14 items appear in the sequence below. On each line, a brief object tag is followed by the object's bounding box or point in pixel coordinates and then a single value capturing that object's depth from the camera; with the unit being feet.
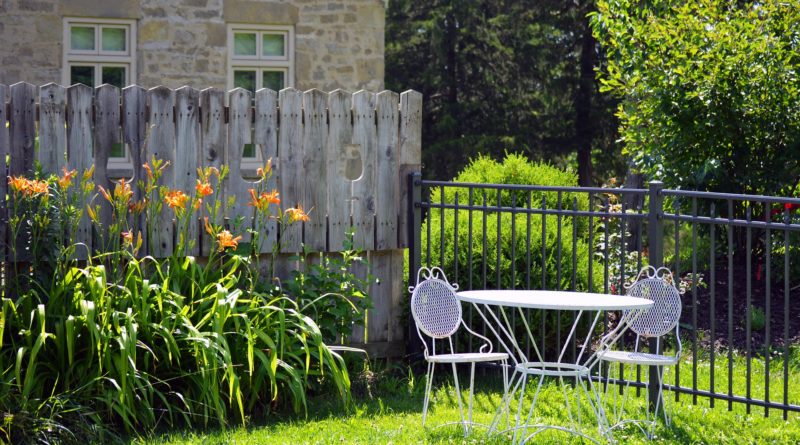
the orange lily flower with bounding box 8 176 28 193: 36.22
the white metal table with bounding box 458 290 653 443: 32.81
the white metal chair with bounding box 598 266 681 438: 37.40
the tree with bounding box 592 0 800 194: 57.62
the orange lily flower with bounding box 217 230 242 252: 38.45
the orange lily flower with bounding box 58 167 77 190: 36.91
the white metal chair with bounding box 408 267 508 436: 37.55
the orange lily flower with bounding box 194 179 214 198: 38.47
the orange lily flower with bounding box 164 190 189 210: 37.99
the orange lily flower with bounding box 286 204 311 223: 40.57
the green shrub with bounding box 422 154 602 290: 47.14
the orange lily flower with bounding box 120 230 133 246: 37.37
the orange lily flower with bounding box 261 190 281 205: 39.95
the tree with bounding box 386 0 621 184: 139.85
